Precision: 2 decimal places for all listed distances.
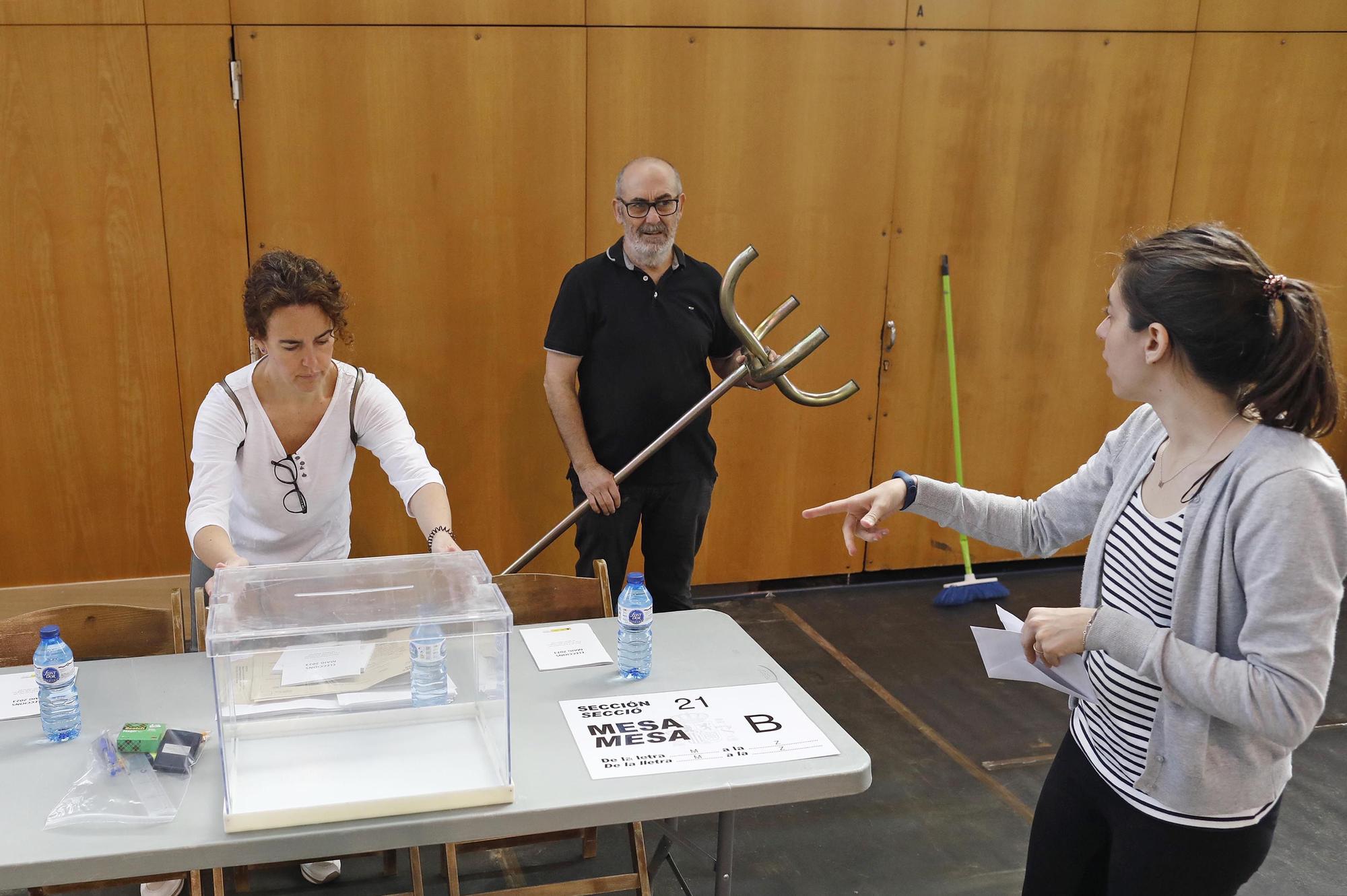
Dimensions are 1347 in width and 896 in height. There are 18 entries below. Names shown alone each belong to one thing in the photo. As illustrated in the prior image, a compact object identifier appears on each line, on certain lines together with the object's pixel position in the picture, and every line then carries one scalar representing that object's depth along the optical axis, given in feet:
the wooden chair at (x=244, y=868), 6.65
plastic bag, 4.58
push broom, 13.53
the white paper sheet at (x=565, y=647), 6.43
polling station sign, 5.24
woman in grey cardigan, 4.04
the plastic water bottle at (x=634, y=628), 6.07
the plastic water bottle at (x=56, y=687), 5.20
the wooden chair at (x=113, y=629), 6.63
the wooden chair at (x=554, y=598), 7.45
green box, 5.09
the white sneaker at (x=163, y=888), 7.07
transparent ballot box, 4.71
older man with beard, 9.67
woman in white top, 7.05
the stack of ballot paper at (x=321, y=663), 5.04
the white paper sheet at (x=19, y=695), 5.58
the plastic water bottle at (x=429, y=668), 5.26
